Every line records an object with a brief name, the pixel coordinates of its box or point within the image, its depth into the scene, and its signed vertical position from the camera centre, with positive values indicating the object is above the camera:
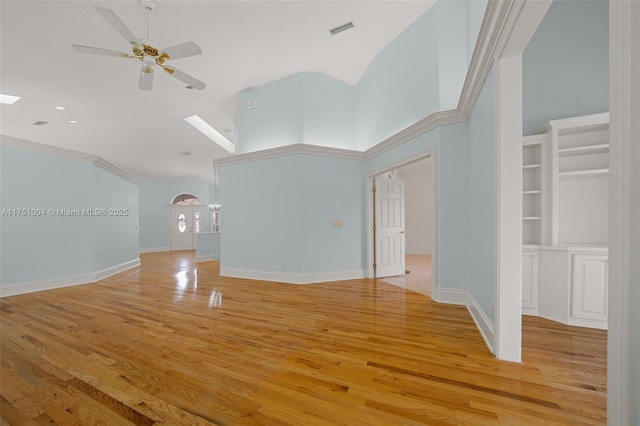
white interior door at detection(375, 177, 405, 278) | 6.01 -0.37
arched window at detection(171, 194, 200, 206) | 14.60 +0.63
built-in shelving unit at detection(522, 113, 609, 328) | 3.13 -0.07
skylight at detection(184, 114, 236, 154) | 8.05 +2.61
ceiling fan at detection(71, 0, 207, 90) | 3.23 +2.06
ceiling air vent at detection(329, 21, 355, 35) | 4.38 +3.01
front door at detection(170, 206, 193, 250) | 14.16 -0.86
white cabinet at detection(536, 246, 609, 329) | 3.02 -0.86
